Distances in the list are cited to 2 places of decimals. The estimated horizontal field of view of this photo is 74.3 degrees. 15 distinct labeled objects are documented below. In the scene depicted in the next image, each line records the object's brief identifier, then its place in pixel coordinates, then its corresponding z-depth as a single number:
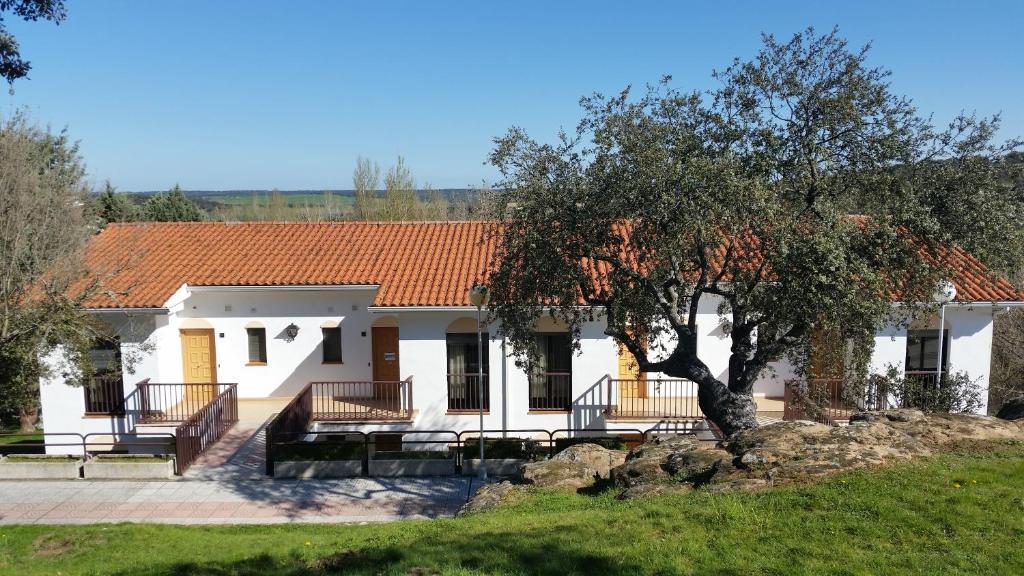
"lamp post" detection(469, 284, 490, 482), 12.09
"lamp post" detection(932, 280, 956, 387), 14.49
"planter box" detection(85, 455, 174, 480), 13.85
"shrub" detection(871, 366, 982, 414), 13.79
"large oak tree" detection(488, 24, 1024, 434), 9.01
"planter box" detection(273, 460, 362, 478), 13.95
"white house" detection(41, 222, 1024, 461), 16.59
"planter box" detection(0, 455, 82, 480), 13.83
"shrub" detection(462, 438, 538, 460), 14.39
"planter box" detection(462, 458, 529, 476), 14.16
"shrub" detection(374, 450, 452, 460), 14.26
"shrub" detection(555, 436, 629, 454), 14.64
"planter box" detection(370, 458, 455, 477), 14.00
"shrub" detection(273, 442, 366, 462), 14.16
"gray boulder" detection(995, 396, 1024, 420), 11.62
